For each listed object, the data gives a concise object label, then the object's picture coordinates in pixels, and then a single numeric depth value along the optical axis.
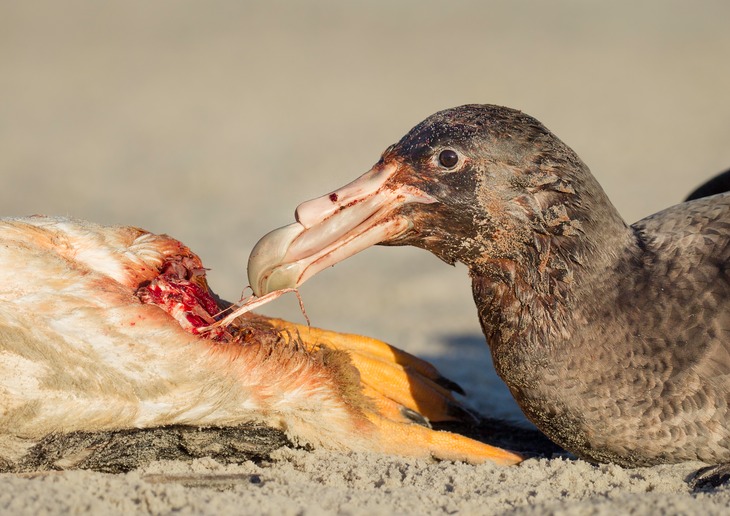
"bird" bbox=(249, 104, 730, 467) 6.26
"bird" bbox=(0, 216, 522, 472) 5.98
